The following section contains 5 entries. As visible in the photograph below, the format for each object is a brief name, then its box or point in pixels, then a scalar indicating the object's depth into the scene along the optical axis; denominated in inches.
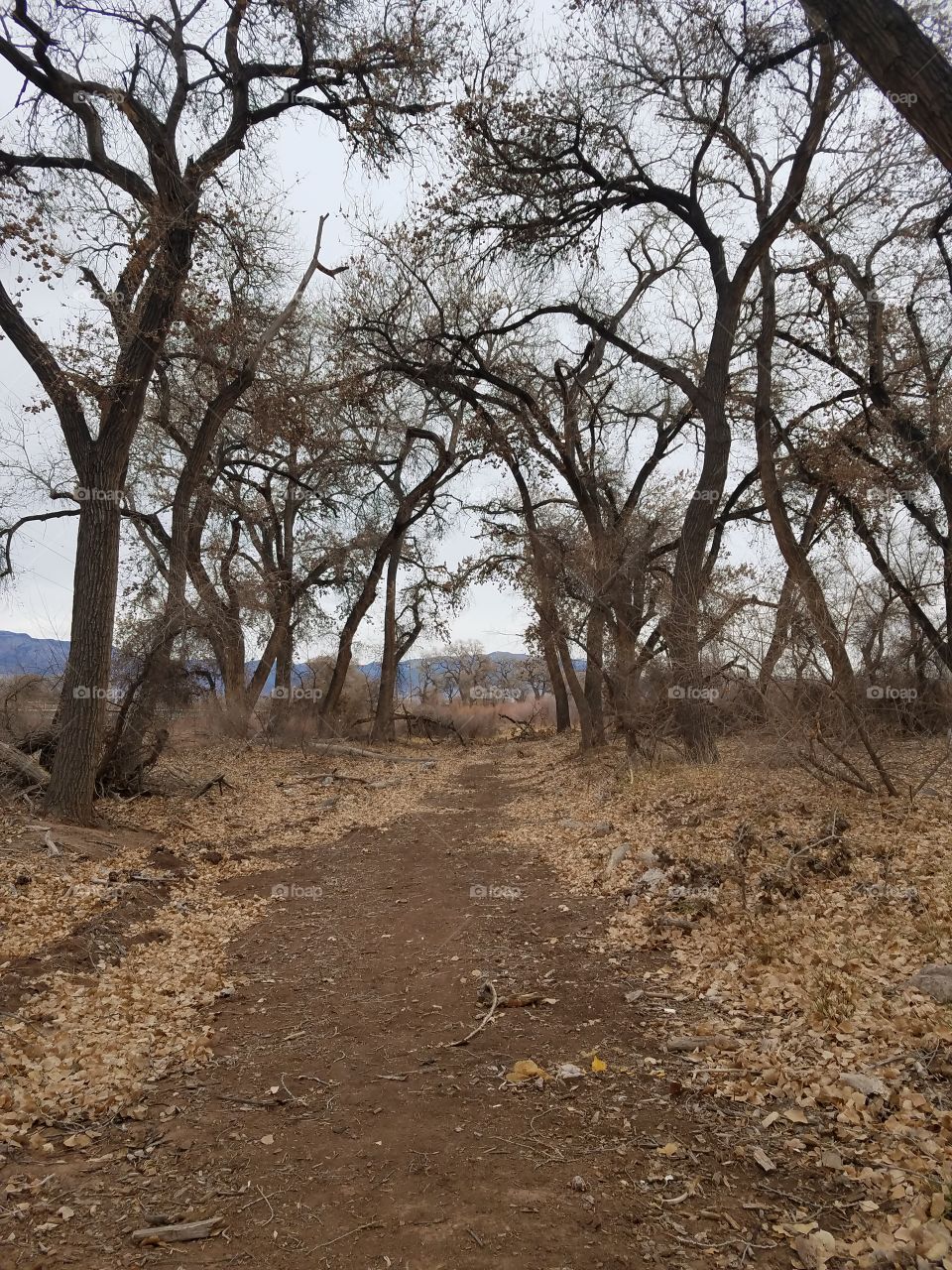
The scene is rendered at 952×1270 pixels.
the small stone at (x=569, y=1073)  152.2
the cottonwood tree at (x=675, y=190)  428.8
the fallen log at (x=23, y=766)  367.9
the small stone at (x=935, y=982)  157.2
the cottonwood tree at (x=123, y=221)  344.8
